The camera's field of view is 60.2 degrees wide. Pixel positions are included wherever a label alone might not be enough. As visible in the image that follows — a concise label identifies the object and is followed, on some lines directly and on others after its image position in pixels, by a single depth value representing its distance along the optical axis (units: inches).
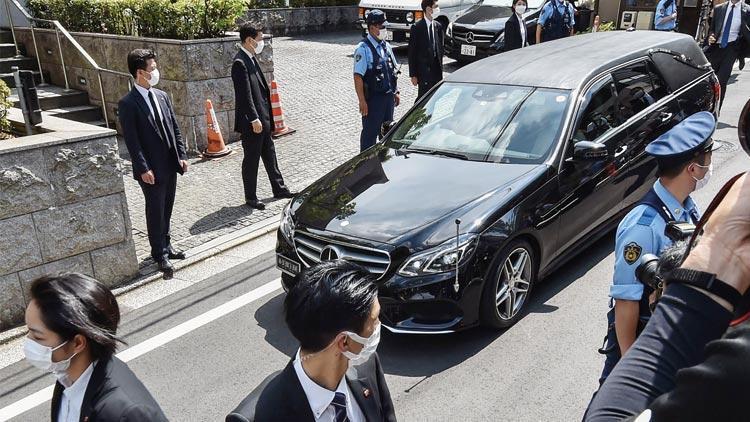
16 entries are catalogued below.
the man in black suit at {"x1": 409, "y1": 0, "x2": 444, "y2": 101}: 361.4
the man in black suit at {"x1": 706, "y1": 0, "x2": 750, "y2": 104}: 402.0
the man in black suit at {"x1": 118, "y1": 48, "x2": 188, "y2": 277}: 223.8
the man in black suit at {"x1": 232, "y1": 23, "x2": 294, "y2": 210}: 276.8
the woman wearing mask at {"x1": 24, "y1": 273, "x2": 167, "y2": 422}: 86.1
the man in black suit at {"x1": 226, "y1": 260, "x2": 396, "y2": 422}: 79.2
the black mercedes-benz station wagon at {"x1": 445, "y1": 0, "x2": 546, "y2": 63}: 561.0
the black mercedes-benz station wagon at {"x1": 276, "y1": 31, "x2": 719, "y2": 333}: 170.6
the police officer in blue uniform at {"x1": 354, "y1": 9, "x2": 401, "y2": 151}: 312.8
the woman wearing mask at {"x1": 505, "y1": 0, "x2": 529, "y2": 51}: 465.1
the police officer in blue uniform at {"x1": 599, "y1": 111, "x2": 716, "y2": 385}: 102.7
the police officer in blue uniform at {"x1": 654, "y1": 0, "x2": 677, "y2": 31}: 494.3
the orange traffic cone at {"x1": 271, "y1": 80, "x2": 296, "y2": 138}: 397.0
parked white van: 620.5
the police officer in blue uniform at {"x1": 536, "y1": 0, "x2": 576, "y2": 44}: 496.1
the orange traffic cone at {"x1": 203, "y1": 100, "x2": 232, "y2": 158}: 354.6
